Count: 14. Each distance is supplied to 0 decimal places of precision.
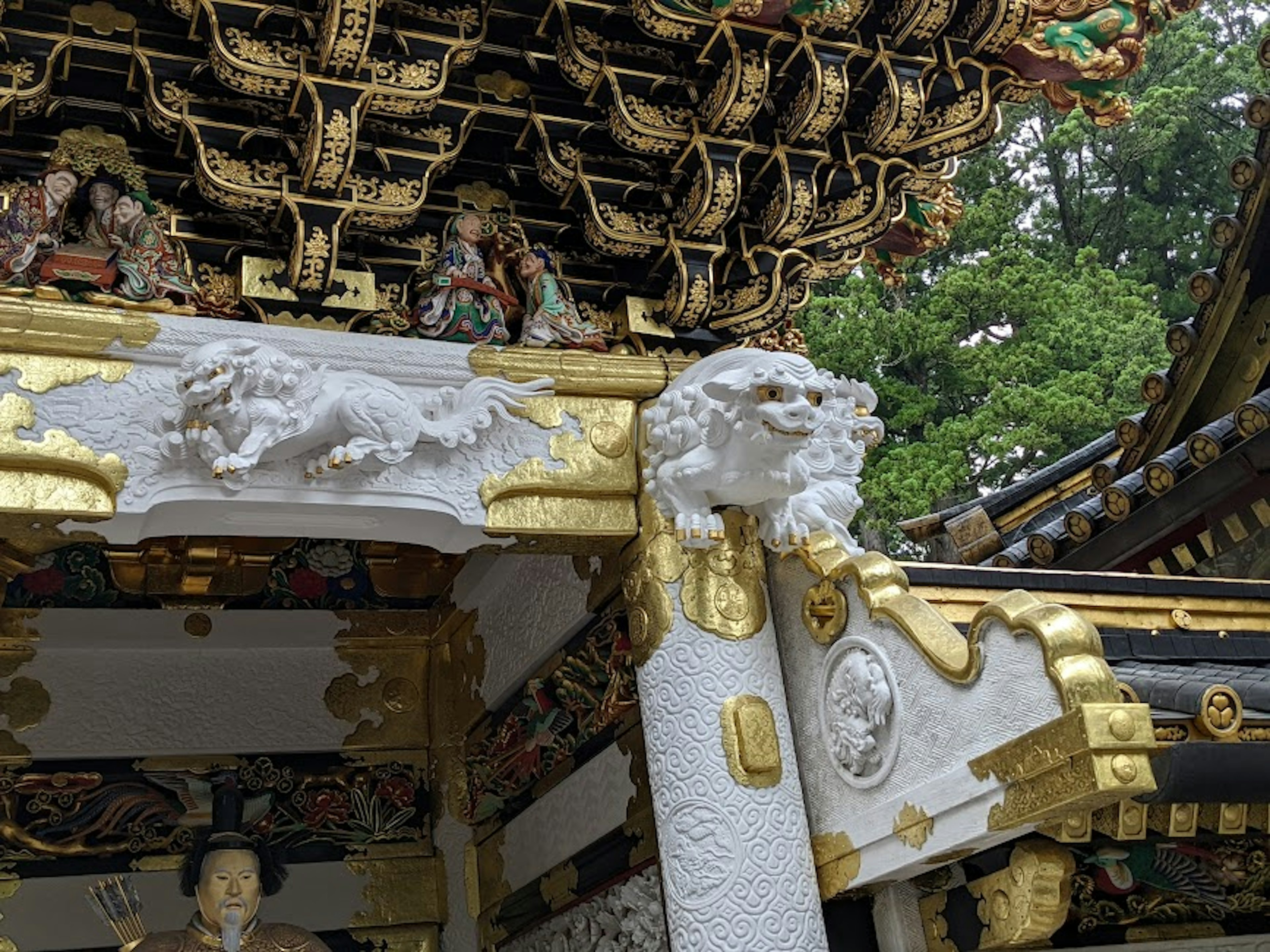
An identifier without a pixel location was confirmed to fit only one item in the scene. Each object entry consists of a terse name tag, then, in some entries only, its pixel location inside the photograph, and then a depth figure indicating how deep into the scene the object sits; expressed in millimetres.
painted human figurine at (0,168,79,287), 3623
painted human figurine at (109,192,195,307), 3791
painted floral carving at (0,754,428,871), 5488
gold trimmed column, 3756
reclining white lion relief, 3545
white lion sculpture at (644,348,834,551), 3779
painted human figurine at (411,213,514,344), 4152
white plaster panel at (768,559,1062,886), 3184
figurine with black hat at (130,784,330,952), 4387
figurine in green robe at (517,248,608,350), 4277
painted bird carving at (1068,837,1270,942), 3846
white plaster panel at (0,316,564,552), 3604
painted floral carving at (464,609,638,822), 4484
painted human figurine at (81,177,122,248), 3807
